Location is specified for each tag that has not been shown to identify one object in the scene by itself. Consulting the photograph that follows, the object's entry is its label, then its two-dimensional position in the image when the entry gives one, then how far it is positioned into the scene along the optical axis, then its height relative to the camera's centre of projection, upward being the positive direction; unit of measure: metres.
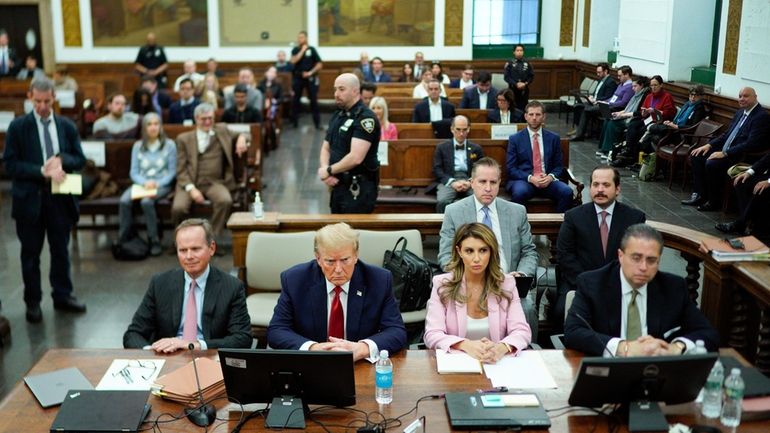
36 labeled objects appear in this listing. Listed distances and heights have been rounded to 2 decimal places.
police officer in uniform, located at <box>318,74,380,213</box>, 5.88 -0.81
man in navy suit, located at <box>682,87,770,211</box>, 9.08 -1.15
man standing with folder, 5.90 -1.07
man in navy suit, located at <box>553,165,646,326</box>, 4.87 -1.10
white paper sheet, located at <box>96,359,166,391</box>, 3.31 -1.37
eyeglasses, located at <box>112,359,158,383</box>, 3.39 -1.36
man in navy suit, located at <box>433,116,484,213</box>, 7.72 -1.06
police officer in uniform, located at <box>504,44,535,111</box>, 16.09 -0.66
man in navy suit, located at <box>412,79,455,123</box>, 10.55 -0.85
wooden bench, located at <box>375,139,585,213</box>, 8.17 -1.19
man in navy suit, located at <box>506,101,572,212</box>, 7.66 -1.02
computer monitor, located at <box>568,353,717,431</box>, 2.85 -1.17
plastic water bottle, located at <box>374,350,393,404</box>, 3.13 -1.29
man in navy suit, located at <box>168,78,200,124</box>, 11.24 -0.90
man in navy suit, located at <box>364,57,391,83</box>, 15.92 -0.64
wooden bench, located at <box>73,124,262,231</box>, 7.98 -1.50
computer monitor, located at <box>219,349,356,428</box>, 2.93 -1.21
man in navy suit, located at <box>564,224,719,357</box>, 3.65 -1.18
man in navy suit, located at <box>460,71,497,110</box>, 11.88 -0.76
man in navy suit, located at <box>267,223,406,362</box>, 3.81 -1.22
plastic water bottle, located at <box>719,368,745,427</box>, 2.90 -1.24
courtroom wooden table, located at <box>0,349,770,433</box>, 2.98 -1.35
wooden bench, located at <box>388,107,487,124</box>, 10.88 -0.95
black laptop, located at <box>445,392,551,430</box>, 2.93 -1.32
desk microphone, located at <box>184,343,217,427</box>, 3.00 -1.36
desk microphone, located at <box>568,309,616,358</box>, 3.56 -1.25
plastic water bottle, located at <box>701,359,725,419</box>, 2.98 -1.24
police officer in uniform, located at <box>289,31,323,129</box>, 16.06 -0.58
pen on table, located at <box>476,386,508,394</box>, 3.17 -1.32
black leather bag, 4.78 -1.34
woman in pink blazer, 3.88 -1.19
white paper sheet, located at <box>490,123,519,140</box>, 9.08 -0.96
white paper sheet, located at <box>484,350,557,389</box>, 3.30 -1.34
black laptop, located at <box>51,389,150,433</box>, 2.92 -1.34
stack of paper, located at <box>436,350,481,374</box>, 3.41 -1.33
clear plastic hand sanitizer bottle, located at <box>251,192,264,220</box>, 5.36 -1.10
